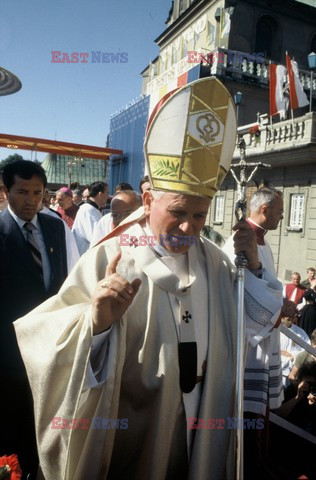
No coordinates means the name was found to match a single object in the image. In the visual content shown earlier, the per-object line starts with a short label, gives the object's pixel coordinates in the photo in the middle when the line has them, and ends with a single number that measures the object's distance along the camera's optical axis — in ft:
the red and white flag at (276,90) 44.32
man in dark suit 7.89
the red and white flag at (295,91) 42.00
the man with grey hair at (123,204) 13.74
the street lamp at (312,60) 47.15
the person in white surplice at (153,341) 4.77
